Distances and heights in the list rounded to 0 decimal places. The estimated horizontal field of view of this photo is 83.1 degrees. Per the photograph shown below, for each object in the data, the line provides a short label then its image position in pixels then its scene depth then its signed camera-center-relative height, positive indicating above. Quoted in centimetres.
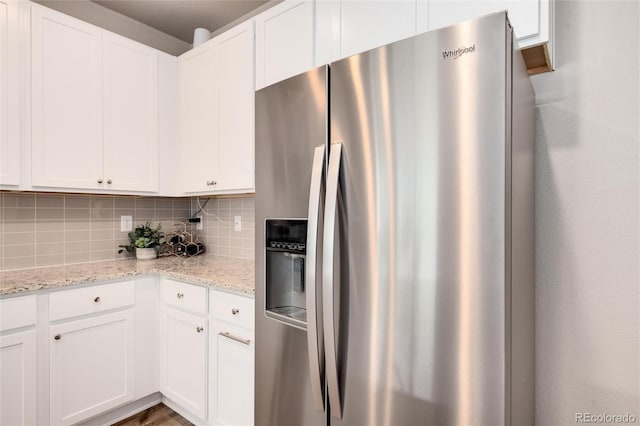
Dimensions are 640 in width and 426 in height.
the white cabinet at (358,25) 139 +77
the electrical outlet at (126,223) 267 -7
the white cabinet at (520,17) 112 +64
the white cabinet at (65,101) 200 +65
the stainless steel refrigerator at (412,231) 83 -5
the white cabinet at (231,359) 172 -73
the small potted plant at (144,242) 257 -21
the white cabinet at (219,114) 212 +63
